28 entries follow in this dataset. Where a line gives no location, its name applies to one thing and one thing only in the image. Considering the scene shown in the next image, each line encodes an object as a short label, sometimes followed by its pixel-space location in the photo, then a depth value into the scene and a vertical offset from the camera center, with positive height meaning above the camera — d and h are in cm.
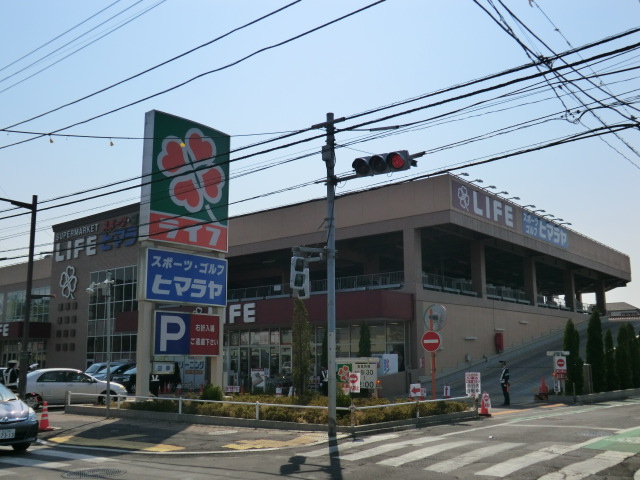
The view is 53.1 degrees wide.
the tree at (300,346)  2225 +29
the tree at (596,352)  3008 +4
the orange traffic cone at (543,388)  2777 -150
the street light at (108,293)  2178 +228
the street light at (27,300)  2264 +209
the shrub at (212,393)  2145 -128
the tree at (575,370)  2791 -73
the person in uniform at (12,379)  2944 -105
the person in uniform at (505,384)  2533 -120
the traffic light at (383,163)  1445 +433
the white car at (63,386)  2622 -125
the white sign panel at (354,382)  2258 -98
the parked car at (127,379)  3506 -130
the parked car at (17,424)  1330 -142
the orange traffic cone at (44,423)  1805 -189
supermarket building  3669 +539
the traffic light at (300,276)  1628 +196
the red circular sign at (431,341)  1969 +38
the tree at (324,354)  3031 +1
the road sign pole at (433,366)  1976 -38
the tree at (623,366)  3183 -66
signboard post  2186 +500
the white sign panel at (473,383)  2159 -99
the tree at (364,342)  3381 +63
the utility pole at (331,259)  1585 +246
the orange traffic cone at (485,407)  2117 -175
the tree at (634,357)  3369 -23
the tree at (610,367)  3095 -69
